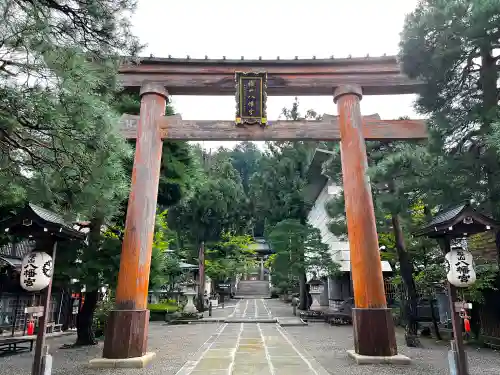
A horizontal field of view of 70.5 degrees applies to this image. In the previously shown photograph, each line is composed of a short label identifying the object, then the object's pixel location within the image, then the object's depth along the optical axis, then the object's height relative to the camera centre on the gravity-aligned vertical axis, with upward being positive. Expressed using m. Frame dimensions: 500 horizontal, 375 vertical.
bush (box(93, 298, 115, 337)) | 13.52 -1.32
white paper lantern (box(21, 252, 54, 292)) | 5.86 +0.22
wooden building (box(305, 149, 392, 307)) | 20.31 +3.20
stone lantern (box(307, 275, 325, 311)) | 20.80 -0.09
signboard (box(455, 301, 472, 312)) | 5.72 -0.29
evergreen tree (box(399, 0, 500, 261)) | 5.61 +3.49
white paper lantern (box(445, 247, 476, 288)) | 5.96 +0.31
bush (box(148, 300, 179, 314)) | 21.94 -1.36
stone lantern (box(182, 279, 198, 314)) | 20.45 -0.54
